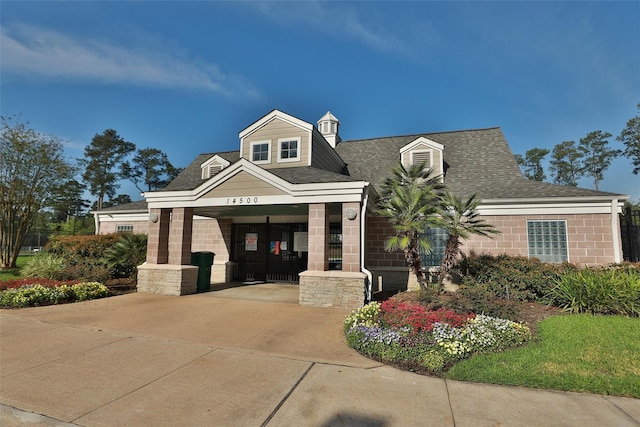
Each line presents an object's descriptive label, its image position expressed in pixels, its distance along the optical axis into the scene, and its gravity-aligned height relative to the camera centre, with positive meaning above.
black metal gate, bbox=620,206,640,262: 11.37 +0.19
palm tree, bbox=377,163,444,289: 8.40 +0.77
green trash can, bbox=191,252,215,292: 11.76 -1.01
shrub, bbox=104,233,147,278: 13.32 -0.67
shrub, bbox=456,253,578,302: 8.55 -0.94
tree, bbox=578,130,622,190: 45.94 +13.05
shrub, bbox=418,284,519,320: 6.69 -1.40
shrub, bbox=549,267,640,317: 7.11 -1.14
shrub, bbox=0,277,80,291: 9.94 -1.48
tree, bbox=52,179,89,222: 20.42 +4.52
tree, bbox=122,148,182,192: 52.97 +12.08
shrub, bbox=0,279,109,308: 8.85 -1.69
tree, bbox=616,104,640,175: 38.84 +13.22
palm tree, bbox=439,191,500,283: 8.56 +0.41
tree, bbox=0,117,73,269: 17.91 +3.16
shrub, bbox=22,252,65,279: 12.01 -1.14
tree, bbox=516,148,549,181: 48.56 +12.85
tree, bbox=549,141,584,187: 48.34 +12.42
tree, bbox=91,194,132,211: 52.40 +6.50
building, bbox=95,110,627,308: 9.59 +1.05
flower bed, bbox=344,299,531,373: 4.96 -1.64
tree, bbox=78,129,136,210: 48.53 +12.10
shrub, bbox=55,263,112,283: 11.90 -1.36
